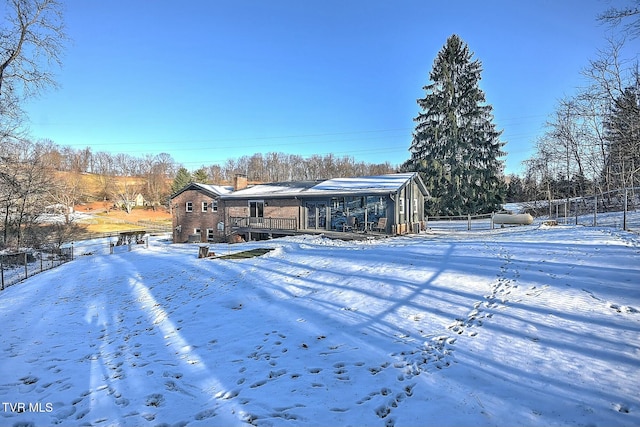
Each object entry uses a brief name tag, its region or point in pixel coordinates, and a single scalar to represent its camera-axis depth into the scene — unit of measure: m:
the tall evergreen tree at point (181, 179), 63.81
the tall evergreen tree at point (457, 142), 33.88
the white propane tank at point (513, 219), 22.19
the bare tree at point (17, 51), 14.05
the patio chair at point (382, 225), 20.42
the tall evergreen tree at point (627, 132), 14.49
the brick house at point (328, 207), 20.88
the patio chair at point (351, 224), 20.91
